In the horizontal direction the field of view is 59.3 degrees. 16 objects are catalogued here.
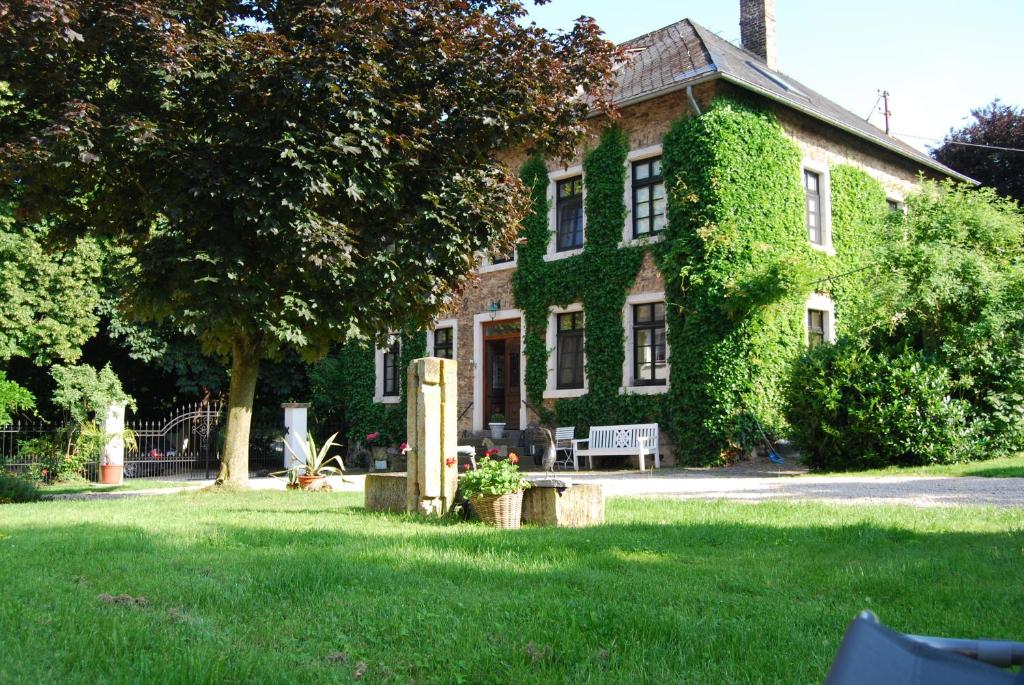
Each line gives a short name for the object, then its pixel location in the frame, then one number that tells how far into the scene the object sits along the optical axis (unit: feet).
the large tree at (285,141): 34.09
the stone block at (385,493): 29.37
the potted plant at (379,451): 76.54
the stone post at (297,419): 63.87
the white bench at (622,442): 59.98
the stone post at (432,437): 27.58
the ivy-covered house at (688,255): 58.80
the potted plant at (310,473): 44.50
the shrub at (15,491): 40.78
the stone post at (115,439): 62.80
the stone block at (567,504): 25.40
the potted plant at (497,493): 25.30
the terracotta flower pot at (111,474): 62.54
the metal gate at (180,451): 70.49
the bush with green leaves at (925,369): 46.68
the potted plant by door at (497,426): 69.92
